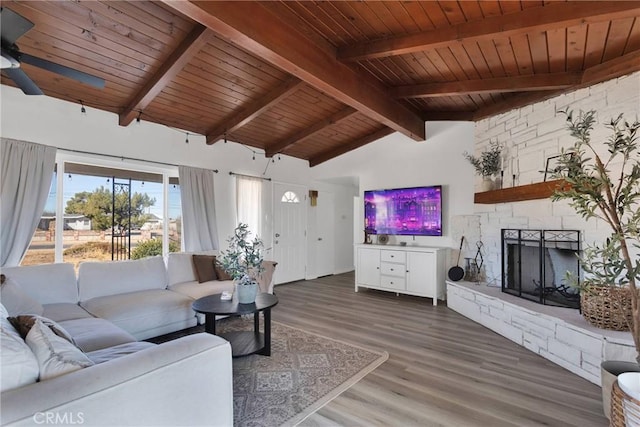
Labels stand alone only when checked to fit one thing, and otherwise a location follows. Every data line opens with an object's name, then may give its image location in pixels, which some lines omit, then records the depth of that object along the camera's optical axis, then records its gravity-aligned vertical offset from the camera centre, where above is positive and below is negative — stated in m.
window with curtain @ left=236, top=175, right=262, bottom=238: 5.32 +0.25
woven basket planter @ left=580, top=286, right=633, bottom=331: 2.39 -0.76
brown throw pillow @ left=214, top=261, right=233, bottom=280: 4.07 -0.75
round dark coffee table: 2.71 -0.90
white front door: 6.04 -0.32
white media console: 4.65 -0.87
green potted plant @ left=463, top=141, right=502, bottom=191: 4.14 +0.69
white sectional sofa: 1.09 -0.71
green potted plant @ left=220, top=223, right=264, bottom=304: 2.92 -0.50
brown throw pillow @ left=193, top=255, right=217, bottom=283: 4.00 -0.67
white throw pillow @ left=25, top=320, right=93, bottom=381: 1.22 -0.58
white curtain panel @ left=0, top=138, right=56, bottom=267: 3.04 +0.25
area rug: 2.06 -1.31
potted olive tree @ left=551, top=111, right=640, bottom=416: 1.54 +0.02
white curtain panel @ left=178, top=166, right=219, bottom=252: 4.46 +0.10
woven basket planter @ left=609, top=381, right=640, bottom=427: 1.31 -0.87
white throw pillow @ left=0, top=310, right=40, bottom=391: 1.09 -0.54
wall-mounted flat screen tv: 5.02 +0.08
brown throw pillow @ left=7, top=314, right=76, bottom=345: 1.49 -0.54
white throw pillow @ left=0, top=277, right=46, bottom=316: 2.35 -0.66
